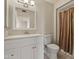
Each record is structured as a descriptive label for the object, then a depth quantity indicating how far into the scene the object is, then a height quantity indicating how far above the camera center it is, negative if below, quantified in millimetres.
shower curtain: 1313 -44
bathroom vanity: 901 -389
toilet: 1402 -624
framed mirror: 1029 +288
